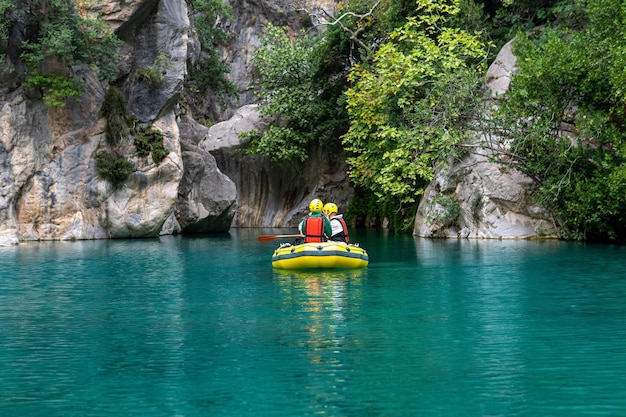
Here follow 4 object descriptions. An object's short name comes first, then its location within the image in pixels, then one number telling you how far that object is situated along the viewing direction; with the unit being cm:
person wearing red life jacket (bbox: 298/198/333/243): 1878
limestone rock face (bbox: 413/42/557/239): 2753
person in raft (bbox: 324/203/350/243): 1966
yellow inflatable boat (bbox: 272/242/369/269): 1775
